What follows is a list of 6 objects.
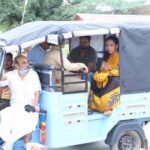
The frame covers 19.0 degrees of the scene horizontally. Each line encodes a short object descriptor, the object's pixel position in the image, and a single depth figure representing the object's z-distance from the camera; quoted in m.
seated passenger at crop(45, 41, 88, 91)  5.95
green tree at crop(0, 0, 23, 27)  25.06
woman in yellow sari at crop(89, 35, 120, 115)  6.38
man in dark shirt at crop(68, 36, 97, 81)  7.20
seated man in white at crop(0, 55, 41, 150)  5.75
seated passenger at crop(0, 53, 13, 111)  6.18
